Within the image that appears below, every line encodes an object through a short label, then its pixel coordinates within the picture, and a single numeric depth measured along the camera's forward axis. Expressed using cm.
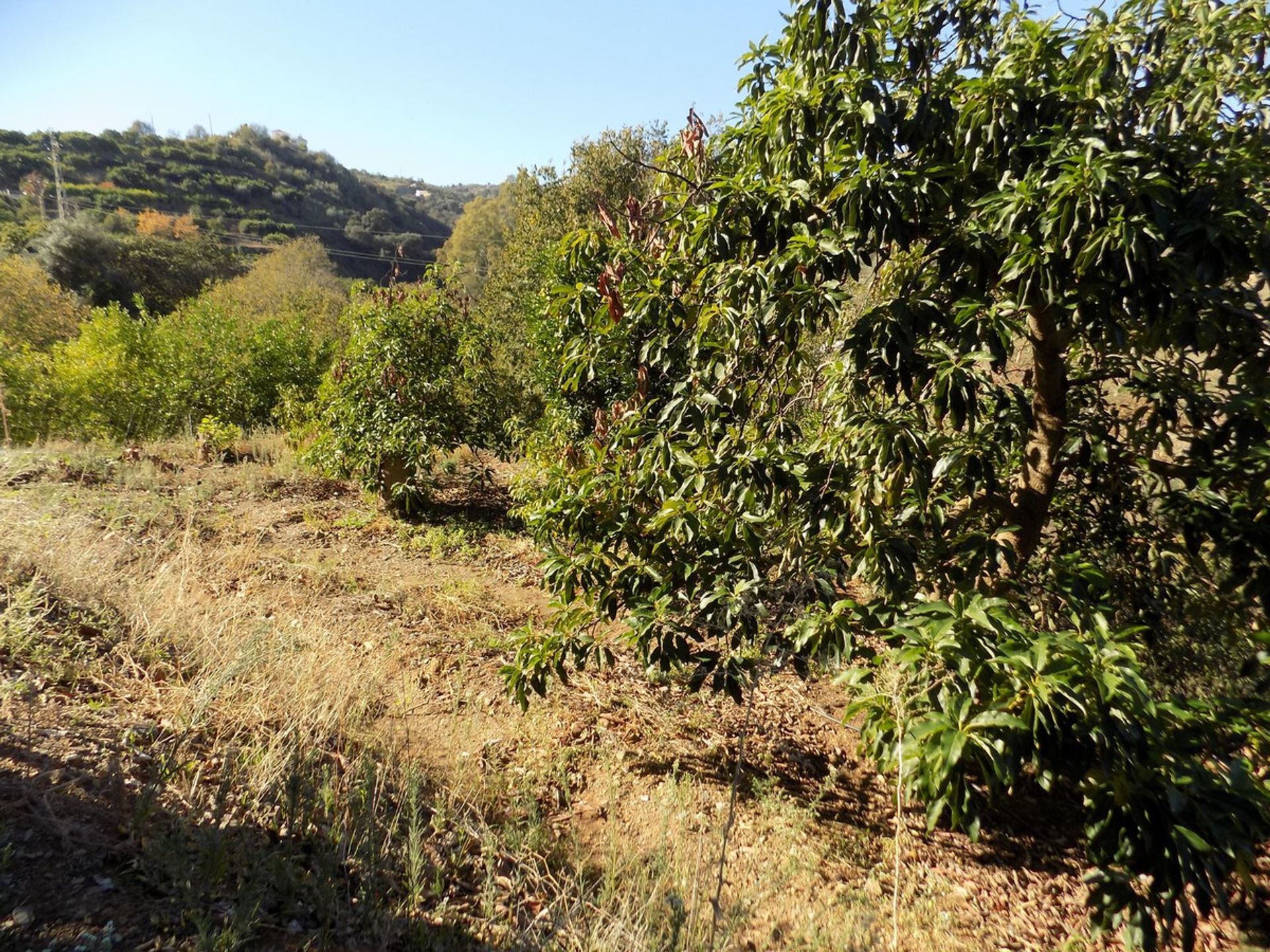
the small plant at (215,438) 838
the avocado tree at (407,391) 676
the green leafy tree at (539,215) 1155
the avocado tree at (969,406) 167
